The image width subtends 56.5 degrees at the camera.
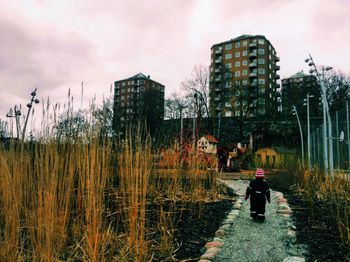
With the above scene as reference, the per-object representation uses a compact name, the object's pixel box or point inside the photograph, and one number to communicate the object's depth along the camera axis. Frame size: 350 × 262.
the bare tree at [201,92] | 30.02
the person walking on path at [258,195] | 4.02
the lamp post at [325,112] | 7.55
